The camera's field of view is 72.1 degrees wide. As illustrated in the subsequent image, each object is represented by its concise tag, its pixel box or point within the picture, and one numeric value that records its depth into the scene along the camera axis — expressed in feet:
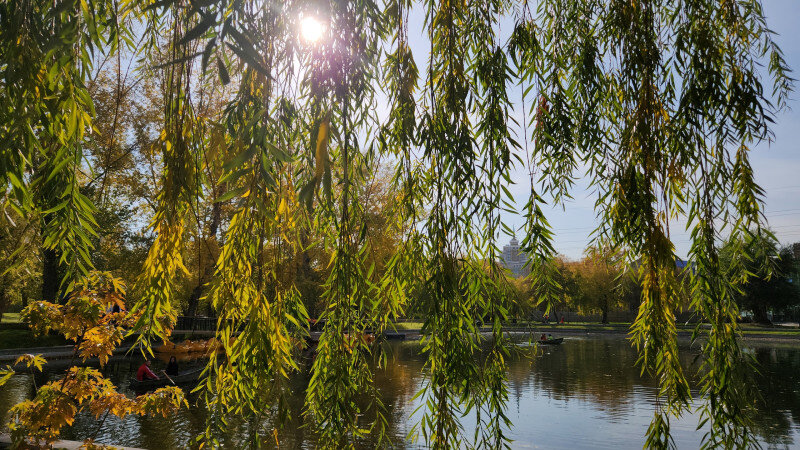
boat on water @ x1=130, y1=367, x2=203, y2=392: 41.27
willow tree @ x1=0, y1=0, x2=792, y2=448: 6.15
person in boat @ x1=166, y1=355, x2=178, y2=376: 45.27
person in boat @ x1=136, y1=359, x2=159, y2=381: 41.54
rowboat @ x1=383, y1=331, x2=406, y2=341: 101.52
